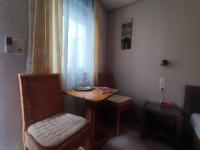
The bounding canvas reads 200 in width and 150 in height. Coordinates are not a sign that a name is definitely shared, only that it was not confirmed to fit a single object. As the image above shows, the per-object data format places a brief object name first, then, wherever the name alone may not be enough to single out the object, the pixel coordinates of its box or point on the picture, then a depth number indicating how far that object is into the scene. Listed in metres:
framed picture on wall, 2.44
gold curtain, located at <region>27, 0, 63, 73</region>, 1.38
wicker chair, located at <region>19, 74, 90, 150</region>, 0.98
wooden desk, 1.42
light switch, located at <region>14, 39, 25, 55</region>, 1.29
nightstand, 1.63
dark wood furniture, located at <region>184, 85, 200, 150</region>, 1.77
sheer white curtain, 1.76
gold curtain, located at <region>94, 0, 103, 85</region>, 2.31
